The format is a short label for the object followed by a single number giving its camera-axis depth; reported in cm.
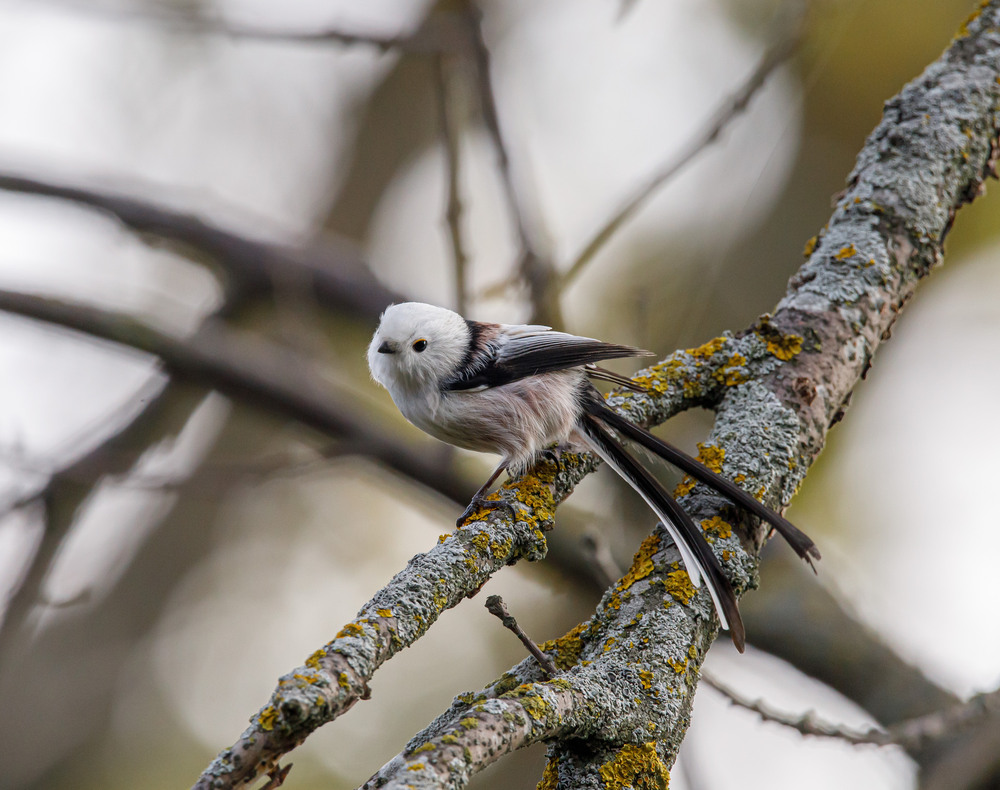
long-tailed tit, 502
